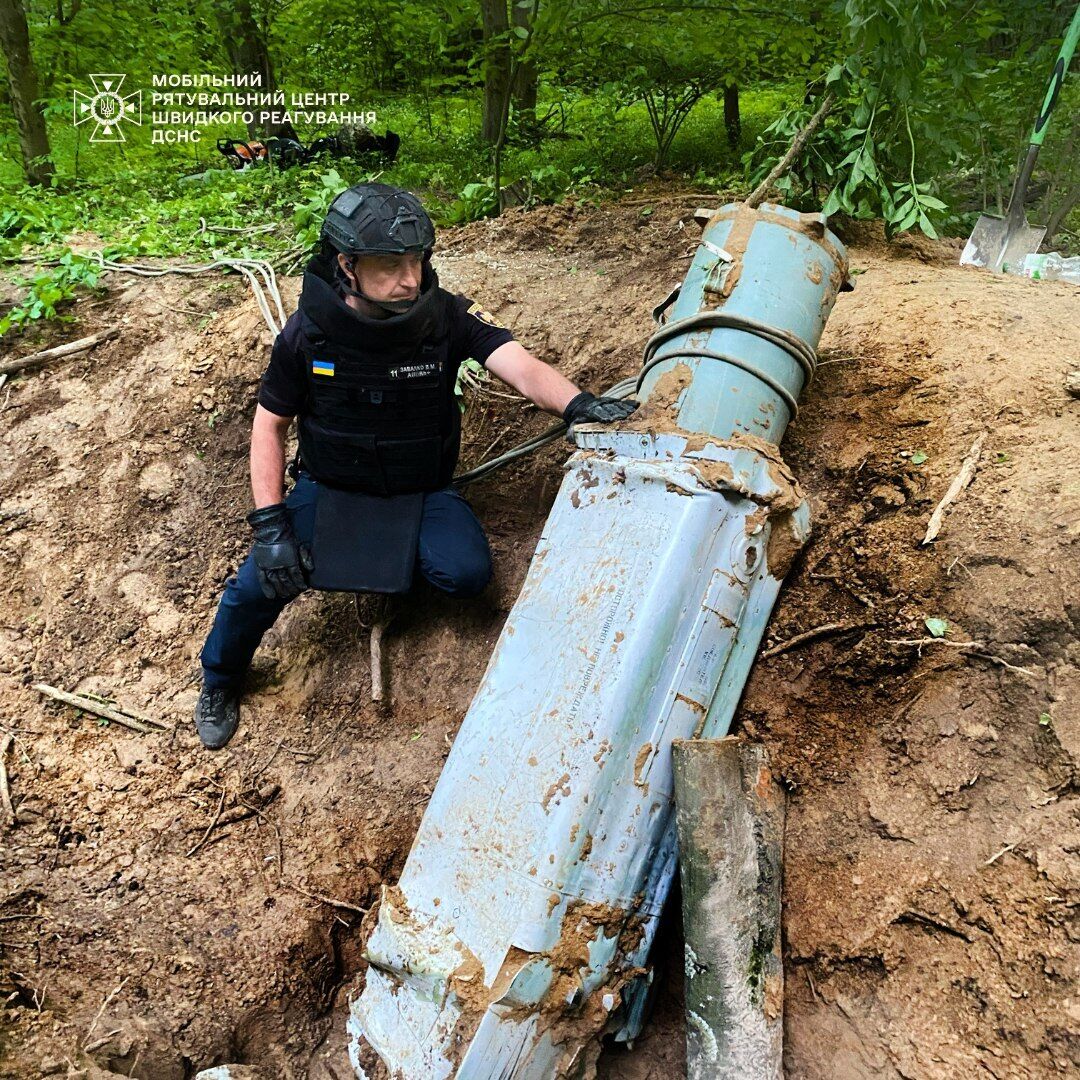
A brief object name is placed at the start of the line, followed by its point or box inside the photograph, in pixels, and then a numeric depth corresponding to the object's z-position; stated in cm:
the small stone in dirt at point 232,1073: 188
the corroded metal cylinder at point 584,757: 153
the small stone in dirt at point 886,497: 212
